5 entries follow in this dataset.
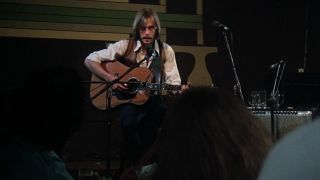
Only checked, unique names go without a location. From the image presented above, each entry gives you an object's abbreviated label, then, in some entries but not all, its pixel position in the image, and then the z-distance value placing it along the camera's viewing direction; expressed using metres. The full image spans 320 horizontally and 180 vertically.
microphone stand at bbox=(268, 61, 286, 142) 5.03
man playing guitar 5.26
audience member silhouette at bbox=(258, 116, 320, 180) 0.88
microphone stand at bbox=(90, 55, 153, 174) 5.05
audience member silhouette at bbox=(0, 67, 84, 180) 2.08
